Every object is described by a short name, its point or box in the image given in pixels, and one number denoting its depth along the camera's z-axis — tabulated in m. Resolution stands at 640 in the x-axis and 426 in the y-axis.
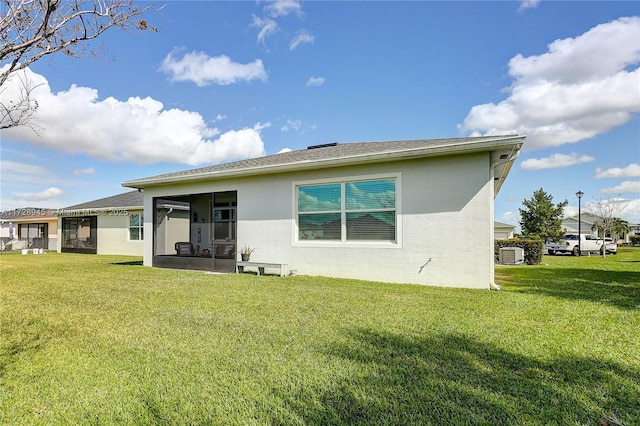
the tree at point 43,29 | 2.41
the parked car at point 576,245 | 22.69
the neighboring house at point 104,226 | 19.61
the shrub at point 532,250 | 15.02
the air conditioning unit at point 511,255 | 14.23
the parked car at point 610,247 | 24.14
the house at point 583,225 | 48.69
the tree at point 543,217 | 29.80
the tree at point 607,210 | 27.17
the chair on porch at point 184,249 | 13.52
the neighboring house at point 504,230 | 27.84
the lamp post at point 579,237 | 22.02
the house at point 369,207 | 7.31
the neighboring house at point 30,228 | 25.11
